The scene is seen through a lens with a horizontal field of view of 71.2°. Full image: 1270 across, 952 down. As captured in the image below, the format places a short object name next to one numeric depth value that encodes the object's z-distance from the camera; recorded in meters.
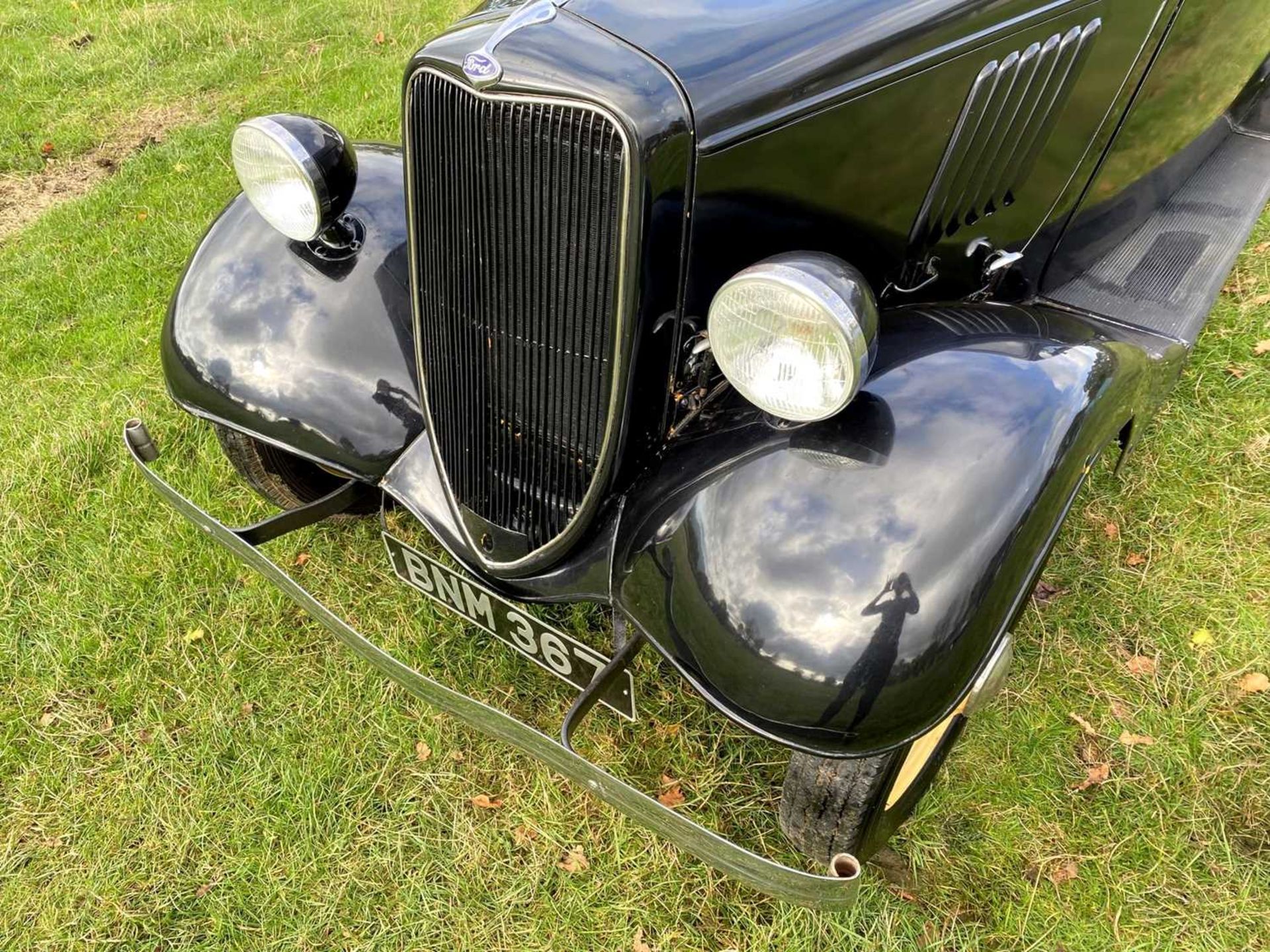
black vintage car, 1.36
